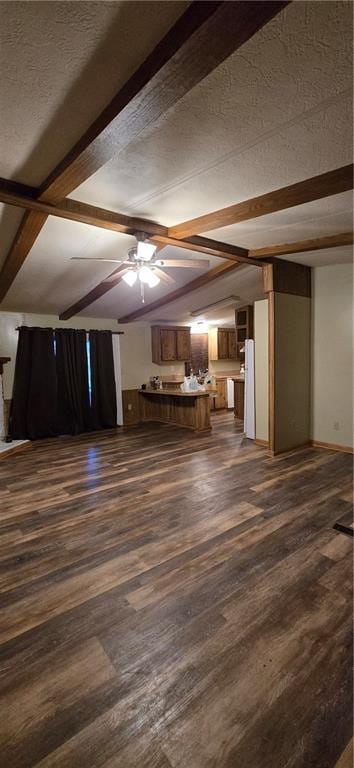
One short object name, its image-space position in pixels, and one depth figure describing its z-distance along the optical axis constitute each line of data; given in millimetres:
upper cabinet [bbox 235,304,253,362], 5984
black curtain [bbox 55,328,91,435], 6223
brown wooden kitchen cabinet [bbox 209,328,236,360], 8398
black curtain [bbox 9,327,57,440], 5797
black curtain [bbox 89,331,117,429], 6648
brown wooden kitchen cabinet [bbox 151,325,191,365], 7531
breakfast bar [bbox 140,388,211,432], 6035
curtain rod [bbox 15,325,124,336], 5798
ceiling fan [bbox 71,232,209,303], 3179
